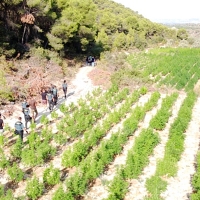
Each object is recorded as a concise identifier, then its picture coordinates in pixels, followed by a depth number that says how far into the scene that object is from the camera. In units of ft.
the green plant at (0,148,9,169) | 30.17
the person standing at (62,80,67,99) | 60.44
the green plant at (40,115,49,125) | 43.35
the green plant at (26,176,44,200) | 25.38
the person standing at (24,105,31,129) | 43.32
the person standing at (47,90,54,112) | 51.09
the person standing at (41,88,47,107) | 52.55
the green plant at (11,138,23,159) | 32.68
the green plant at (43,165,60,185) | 27.25
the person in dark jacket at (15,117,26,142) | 37.72
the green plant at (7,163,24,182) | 27.70
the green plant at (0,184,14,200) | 23.33
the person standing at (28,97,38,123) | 46.50
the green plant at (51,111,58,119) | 46.16
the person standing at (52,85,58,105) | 55.03
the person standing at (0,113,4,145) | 40.10
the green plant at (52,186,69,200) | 23.39
